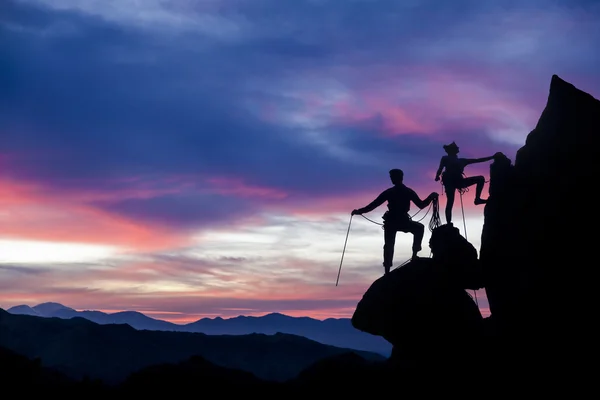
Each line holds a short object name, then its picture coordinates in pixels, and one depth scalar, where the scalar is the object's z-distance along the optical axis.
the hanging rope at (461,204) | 25.36
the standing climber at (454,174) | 25.11
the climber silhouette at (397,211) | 24.66
